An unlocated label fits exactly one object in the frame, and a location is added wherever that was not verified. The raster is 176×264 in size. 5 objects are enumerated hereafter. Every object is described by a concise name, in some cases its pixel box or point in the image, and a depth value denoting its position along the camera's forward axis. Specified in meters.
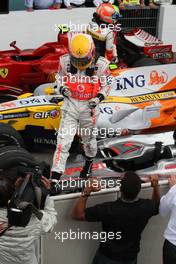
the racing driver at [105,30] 14.70
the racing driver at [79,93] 10.20
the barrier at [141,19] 20.44
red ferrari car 14.68
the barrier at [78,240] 7.75
